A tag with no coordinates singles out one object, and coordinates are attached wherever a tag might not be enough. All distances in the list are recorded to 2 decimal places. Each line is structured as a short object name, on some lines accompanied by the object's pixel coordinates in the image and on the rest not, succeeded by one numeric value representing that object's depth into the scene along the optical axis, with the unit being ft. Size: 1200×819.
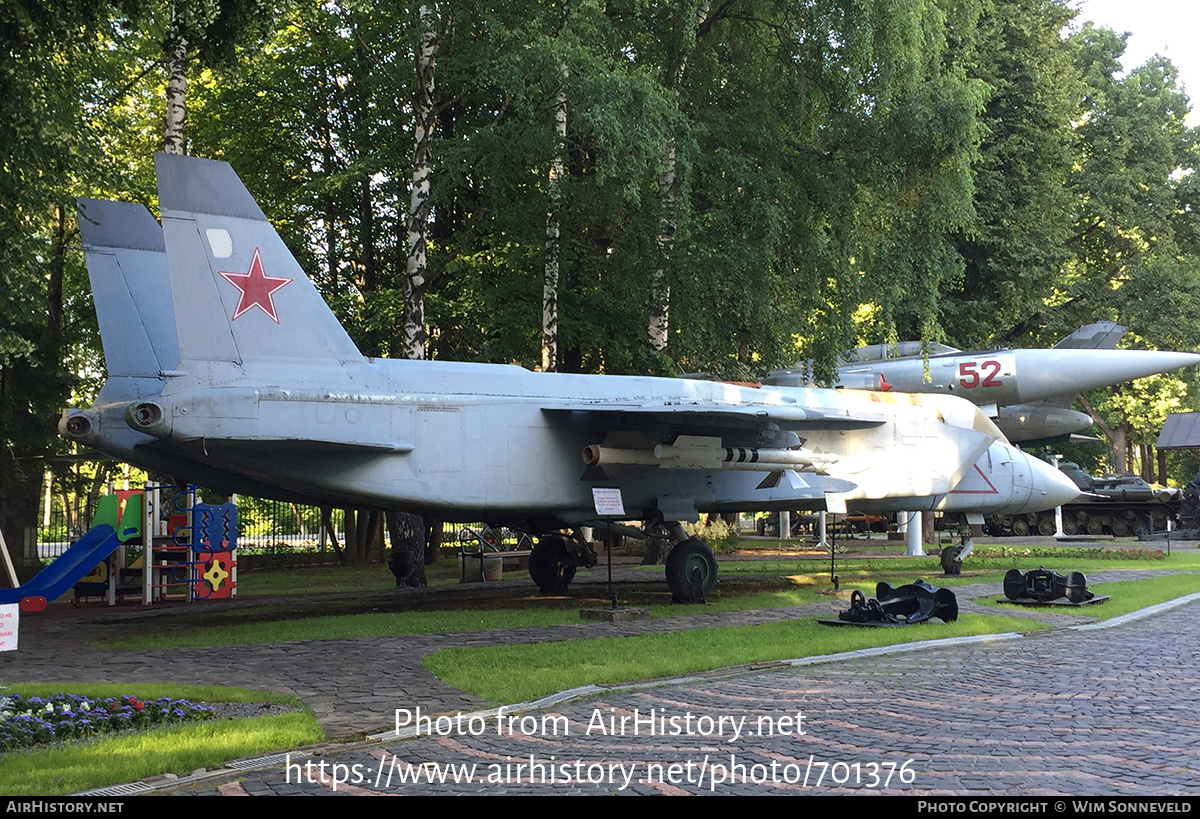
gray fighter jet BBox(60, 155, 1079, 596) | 35.53
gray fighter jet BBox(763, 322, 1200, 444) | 76.07
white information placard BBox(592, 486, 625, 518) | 40.78
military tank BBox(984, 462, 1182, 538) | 114.93
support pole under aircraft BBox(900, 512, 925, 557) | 77.70
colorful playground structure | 48.06
